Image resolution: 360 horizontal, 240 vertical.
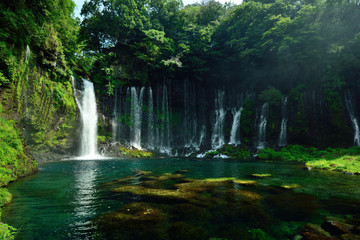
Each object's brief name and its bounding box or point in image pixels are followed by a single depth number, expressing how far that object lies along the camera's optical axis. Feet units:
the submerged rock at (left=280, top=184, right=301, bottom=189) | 22.36
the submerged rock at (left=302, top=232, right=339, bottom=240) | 10.17
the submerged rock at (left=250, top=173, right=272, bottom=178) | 29.93
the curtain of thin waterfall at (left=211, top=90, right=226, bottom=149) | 91.04
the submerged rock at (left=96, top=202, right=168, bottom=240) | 11.00
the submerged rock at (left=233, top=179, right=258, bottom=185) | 24.49
